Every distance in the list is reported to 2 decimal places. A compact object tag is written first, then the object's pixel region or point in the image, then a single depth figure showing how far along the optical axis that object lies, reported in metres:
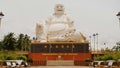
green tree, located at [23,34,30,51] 56.08
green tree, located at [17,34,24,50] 55.22
